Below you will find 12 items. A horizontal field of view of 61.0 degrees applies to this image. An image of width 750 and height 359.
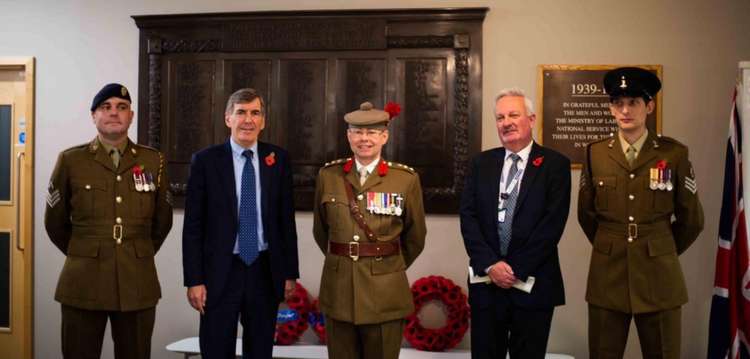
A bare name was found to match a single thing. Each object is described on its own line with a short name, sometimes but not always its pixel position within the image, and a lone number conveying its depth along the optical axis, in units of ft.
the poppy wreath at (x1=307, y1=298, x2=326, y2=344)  13.70
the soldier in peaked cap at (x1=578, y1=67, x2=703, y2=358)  9.29
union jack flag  11.46
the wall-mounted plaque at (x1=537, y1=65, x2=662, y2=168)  13.50
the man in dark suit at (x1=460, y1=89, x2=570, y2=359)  8.70
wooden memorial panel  13.64
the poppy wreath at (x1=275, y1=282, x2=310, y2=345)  13.61
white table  12.92
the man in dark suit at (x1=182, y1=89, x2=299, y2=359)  9.04
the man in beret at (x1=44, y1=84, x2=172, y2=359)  9.59
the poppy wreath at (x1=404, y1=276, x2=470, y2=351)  13.35
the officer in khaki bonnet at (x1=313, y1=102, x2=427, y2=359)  8.86
